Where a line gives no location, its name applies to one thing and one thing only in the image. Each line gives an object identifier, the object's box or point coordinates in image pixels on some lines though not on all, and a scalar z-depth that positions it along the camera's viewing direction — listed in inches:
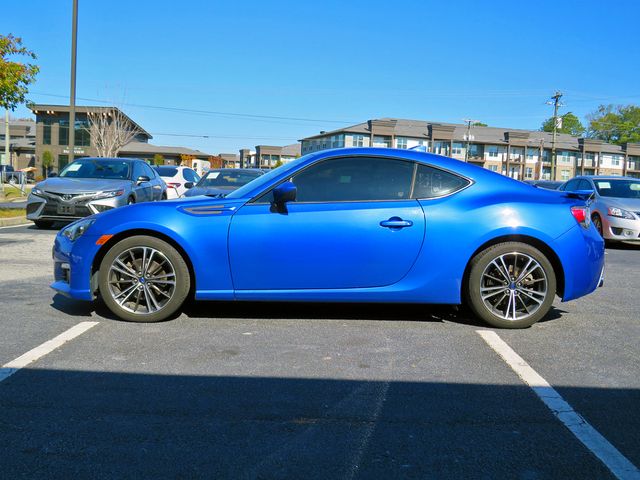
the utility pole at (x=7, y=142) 1641.4
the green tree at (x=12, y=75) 579.2
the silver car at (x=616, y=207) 482.3
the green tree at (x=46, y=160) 2672.2
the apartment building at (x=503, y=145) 3499.0
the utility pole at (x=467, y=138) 3360.2
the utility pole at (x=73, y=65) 813.9
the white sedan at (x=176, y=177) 719.7
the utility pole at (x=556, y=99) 2637.8
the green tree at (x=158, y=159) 2647.6
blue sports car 189.5
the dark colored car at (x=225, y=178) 525.9
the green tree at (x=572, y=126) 4854.8
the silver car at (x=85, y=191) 457.1
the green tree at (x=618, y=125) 4670.3
